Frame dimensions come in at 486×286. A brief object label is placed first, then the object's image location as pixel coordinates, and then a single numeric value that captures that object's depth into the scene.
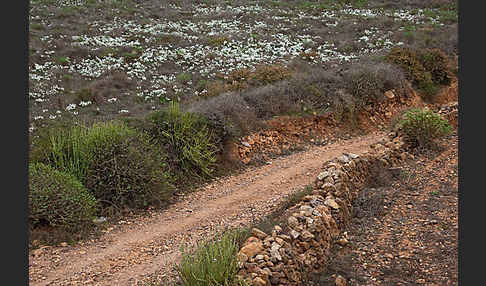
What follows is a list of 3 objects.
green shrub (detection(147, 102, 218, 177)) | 11.05
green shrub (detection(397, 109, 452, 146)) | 11.10
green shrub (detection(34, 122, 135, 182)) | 9.45
